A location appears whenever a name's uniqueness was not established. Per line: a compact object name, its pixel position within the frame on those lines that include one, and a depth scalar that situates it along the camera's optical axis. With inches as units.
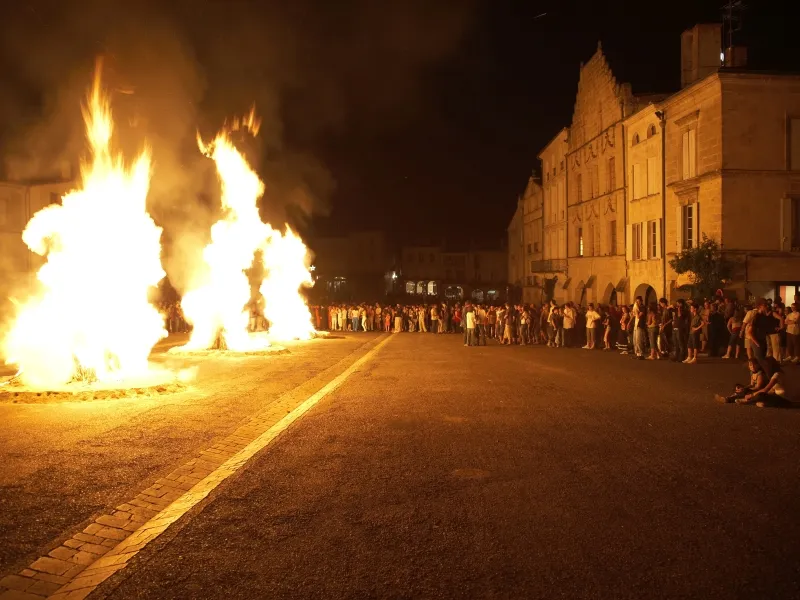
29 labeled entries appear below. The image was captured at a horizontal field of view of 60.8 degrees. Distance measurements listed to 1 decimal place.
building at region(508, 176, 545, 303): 2218.3
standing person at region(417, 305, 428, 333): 1476.4
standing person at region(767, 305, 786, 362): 693.3
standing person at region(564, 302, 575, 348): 990.4
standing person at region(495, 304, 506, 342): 1141.1
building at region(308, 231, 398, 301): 3801.7
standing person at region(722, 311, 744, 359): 711.1
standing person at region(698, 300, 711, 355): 783.7
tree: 1028.5
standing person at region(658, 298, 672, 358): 790.5
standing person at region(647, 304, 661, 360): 786.8
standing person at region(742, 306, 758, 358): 452.4
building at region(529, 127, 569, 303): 1914.4
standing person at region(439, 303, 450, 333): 1435.8
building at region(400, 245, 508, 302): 3659.5
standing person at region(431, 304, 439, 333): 1434.3
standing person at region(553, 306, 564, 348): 1014.4
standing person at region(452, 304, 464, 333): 1428.8
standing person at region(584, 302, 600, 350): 953.5
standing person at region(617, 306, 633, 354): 880.2
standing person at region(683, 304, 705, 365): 730.2
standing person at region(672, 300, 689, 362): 751.7
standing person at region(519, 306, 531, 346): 1078.4
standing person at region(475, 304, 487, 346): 1059.5
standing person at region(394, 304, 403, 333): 1498.5
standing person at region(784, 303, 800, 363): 715.4
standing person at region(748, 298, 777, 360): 448.1
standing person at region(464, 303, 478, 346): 1007.6
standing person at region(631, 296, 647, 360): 800.9
